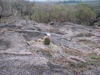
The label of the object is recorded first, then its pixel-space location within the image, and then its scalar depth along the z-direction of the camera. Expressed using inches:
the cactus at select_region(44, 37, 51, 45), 187.6
